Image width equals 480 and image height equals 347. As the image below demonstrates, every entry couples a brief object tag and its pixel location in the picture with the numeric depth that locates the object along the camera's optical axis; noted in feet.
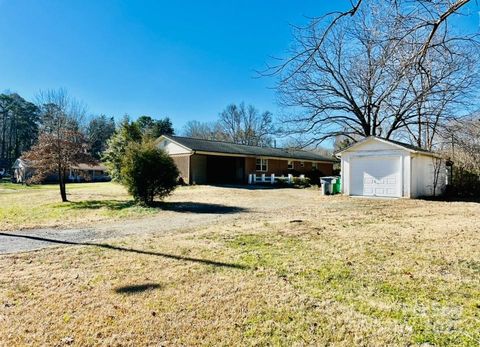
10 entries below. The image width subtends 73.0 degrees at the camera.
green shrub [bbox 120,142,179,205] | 43.45
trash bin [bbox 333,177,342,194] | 63.10
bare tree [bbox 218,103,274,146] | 181.98
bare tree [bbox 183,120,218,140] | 197.77
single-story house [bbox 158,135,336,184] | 84.58
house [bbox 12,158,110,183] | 138.62
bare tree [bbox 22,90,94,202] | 51.70
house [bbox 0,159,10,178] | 178.17
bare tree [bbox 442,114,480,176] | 55.77
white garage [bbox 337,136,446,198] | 53.47
